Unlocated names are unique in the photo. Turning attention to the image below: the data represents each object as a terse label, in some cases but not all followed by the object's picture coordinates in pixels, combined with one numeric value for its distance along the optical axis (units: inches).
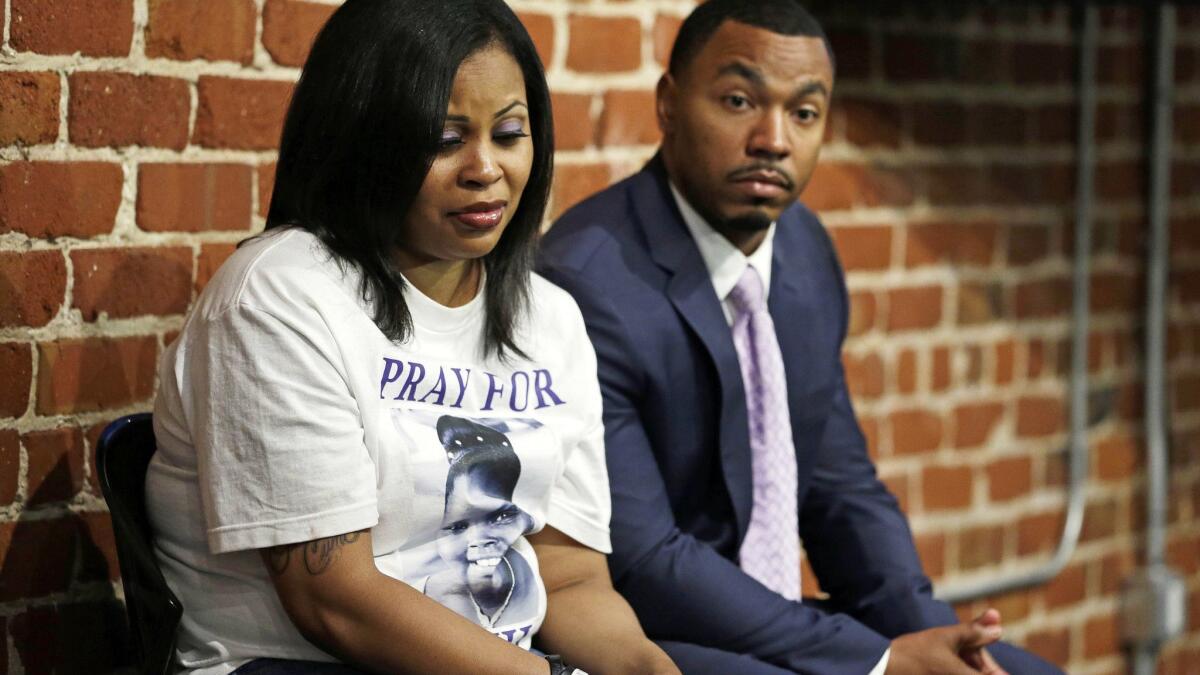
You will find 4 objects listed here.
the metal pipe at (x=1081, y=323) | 266.8
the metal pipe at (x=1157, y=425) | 277.1
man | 163.8
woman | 124.7
